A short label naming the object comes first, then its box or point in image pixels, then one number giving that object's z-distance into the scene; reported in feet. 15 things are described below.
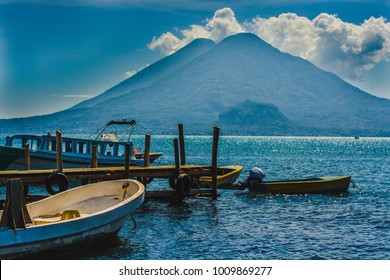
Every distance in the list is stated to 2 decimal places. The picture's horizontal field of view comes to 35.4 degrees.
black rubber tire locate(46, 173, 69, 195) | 92.58
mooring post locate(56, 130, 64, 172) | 94.37
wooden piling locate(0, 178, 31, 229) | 58.23
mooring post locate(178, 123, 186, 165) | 115.14
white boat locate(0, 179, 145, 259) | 59.21
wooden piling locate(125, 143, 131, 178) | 98.71
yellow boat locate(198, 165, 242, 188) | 124.36
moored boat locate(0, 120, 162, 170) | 131.13
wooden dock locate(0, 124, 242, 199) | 92.68
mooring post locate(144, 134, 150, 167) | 112.57
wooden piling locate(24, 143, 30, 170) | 104.94
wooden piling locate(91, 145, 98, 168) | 106.42
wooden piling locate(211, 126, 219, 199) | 111.55
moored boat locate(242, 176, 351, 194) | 128.06
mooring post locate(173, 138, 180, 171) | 106.33
